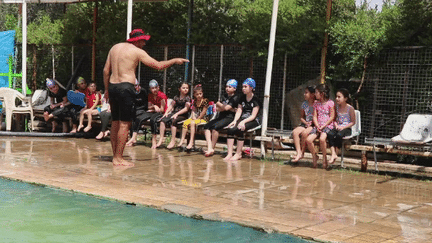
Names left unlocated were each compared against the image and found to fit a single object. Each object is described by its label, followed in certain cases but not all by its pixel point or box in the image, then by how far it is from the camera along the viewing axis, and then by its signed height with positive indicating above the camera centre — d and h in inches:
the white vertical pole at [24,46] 550.6 +31.1
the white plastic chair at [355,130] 367.2 -21.5
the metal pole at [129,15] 459.5 +54.1
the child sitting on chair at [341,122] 366.6 -16.4
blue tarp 653.3 +32.0
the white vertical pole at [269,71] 399.2 +13.9
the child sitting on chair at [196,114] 437.4 -19.6
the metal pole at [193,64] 518.6 +20.2
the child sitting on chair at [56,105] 546.3 -21.8
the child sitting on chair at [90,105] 520.4 -19.7
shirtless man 345.4 +1.2
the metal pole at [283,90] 449.7 +1.3
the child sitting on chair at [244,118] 402.9 -18.6
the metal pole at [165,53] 536.4 +30.0
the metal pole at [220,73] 489.3 +13.3
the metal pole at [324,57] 425.1 +26.5
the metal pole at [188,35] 525.7 +46.8
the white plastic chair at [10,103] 559.8 -23.1
